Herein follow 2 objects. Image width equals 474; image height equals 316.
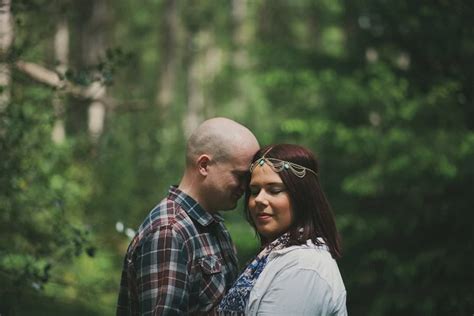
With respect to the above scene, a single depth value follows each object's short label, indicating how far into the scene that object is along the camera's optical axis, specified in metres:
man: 3.04
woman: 2.89
